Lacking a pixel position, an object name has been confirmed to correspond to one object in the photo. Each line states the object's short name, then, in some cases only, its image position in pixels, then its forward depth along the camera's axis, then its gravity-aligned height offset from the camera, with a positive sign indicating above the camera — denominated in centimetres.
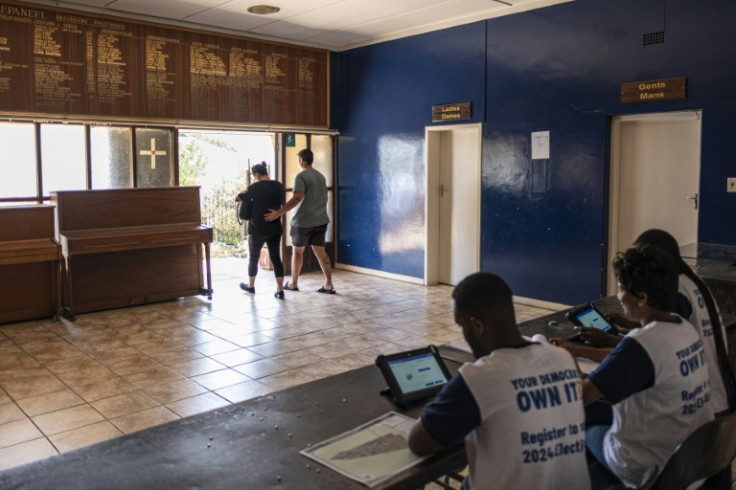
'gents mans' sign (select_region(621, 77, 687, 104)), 555 +90
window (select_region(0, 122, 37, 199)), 634 +36
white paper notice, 655 +50
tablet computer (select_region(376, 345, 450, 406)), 210 -58
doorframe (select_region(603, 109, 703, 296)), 612 +6
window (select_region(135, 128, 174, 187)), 717 +43
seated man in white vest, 159 -51
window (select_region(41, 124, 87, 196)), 659 +40
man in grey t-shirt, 723 -22
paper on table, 164 -67
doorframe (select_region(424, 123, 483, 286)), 769 -5
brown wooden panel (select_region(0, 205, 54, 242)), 594 -23
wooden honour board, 637 +136
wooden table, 160 -67
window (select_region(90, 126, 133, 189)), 690 +42
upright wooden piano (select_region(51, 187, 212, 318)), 625 -46
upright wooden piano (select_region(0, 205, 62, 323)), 588 -61
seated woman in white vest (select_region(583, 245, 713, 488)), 186 -52
